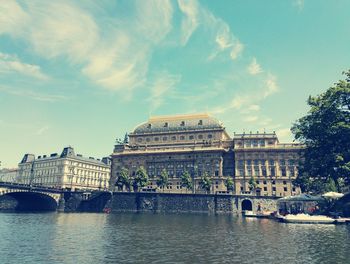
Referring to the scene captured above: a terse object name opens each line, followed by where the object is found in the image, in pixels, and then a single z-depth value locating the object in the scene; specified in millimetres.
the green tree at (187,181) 97312
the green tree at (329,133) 50156
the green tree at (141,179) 94938
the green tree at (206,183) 93662
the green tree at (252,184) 95875
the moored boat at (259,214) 64250
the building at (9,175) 178500
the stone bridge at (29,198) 80050
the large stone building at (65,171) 139250
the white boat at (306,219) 45531
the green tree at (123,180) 96562
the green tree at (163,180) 99188
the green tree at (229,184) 97562
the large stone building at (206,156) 103062
